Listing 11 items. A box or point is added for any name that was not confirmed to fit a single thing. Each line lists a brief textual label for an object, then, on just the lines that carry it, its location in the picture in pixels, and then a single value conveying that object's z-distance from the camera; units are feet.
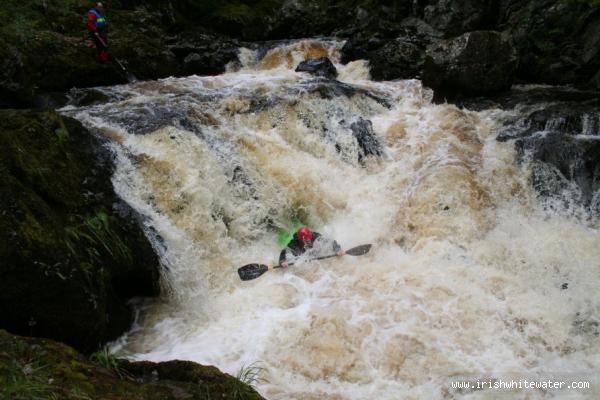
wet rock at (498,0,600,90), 34.88
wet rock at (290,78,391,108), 31.94
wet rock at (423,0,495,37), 50.52
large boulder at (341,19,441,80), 42.55
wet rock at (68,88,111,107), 31.35
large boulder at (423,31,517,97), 33.81
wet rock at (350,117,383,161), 28.42
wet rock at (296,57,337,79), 42.88
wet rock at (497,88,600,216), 23.15
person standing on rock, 36.50
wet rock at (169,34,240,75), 46.01
